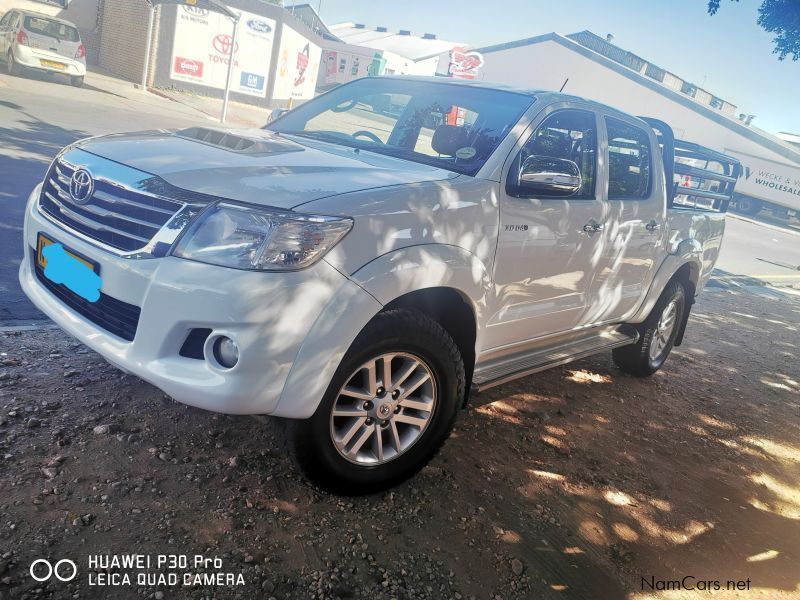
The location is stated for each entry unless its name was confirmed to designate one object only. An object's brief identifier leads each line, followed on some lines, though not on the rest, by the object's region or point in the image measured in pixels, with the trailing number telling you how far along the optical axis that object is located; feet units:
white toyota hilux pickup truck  7.91
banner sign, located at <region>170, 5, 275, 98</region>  74.02
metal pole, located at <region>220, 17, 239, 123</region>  60.00
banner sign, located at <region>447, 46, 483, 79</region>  140.26
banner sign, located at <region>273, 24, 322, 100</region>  87.04
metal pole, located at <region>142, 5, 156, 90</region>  66.44
